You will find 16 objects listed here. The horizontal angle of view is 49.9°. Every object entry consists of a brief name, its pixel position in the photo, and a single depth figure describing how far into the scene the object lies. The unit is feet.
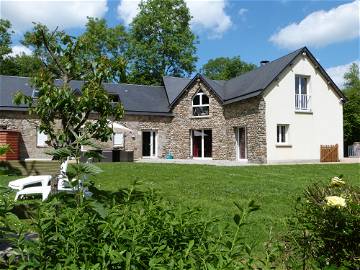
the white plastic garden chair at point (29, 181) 30.66
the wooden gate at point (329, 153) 82.17
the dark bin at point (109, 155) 82.34
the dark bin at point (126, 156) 84.48
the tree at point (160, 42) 155.43
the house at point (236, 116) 80.69
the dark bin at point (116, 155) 84.02
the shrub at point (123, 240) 5.60
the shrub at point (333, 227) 9.20
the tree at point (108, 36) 161.89
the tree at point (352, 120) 109.09
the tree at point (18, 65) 162.71
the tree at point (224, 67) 214.07
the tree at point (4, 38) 159.33
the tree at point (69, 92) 20.61
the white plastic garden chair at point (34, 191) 28.58
